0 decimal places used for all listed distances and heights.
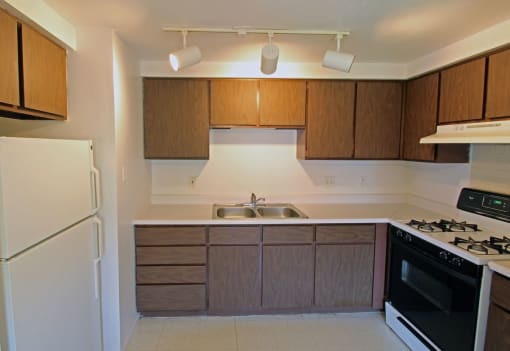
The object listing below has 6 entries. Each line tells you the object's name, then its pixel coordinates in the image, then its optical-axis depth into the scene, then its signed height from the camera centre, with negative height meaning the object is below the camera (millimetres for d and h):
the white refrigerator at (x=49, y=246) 1208 -444
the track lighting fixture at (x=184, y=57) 2039 +606
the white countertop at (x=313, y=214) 2660 -539
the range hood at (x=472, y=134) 1853 +149
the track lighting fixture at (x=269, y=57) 2053 +616
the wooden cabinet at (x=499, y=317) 1609 -818
